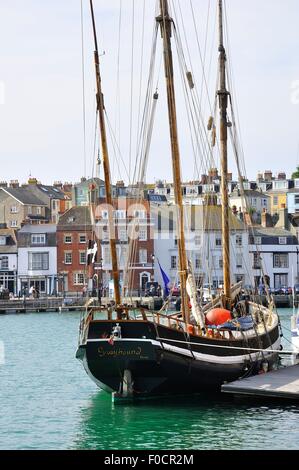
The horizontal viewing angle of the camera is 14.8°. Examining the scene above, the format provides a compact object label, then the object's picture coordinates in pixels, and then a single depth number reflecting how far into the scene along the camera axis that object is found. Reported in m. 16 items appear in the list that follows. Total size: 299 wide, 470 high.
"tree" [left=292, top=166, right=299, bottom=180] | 168.52
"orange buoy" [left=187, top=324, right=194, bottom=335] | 40.86
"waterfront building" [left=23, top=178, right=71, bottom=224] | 166.38
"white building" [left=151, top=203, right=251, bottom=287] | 126.25
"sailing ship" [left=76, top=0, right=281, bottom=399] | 38.84
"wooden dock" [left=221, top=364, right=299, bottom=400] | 38.88
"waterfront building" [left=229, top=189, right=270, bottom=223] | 158.88
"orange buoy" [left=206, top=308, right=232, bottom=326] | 44.72
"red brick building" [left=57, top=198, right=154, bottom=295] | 126.12
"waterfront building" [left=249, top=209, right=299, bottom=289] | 134.75
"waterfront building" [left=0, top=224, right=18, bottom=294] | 133.88
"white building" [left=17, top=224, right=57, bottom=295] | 131.62
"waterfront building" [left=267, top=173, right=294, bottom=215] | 168.00
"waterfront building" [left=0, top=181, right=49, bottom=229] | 162.50
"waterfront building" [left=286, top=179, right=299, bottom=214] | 154.75
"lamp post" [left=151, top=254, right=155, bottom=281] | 128.50
